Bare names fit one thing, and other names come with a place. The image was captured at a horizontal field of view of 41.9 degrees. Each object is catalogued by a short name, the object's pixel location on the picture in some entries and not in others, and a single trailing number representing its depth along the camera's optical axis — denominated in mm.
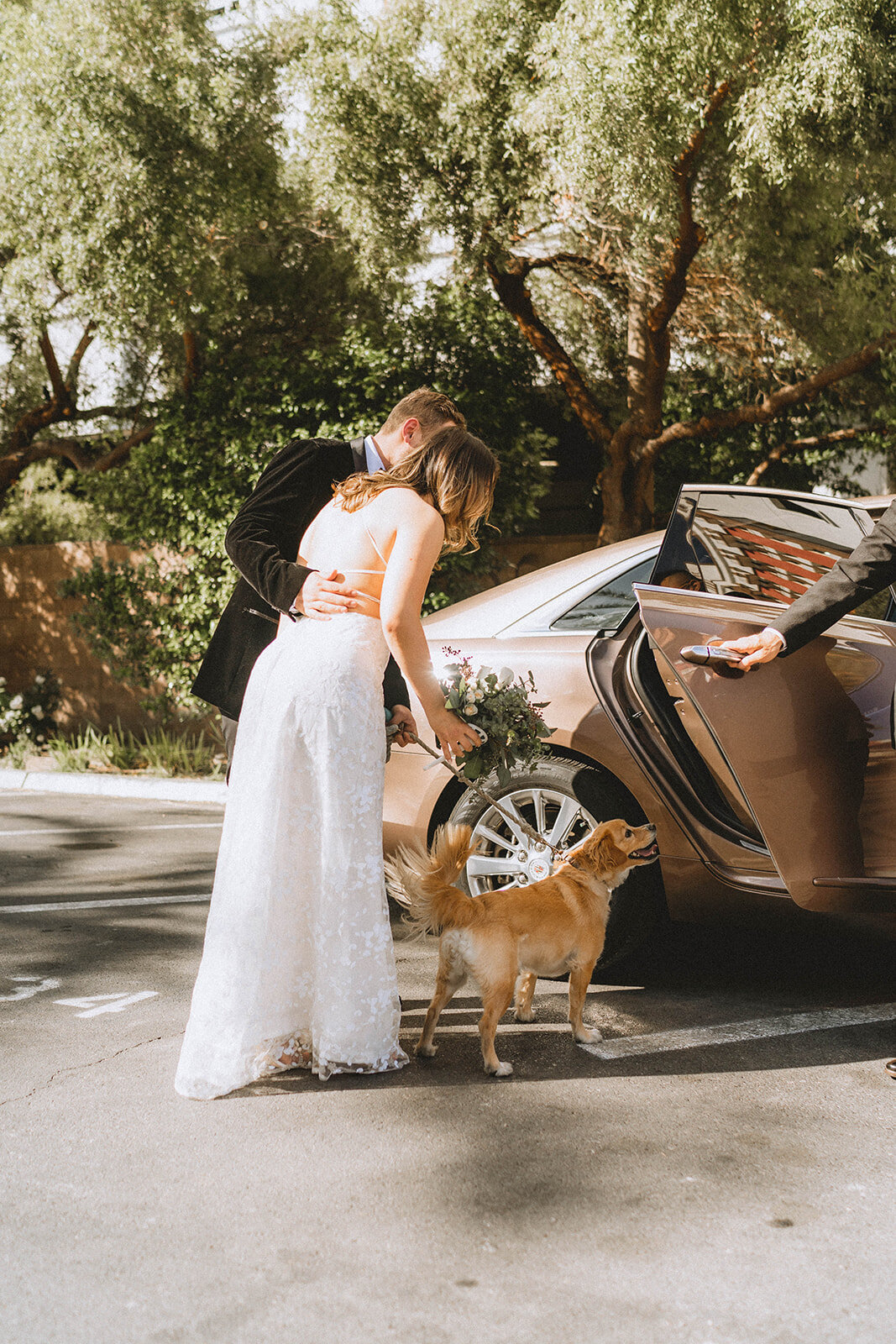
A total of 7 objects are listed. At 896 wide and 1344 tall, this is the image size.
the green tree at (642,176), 7062
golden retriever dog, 3443
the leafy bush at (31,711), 11836
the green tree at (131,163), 9109
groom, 3529
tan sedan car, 3596
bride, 3330
